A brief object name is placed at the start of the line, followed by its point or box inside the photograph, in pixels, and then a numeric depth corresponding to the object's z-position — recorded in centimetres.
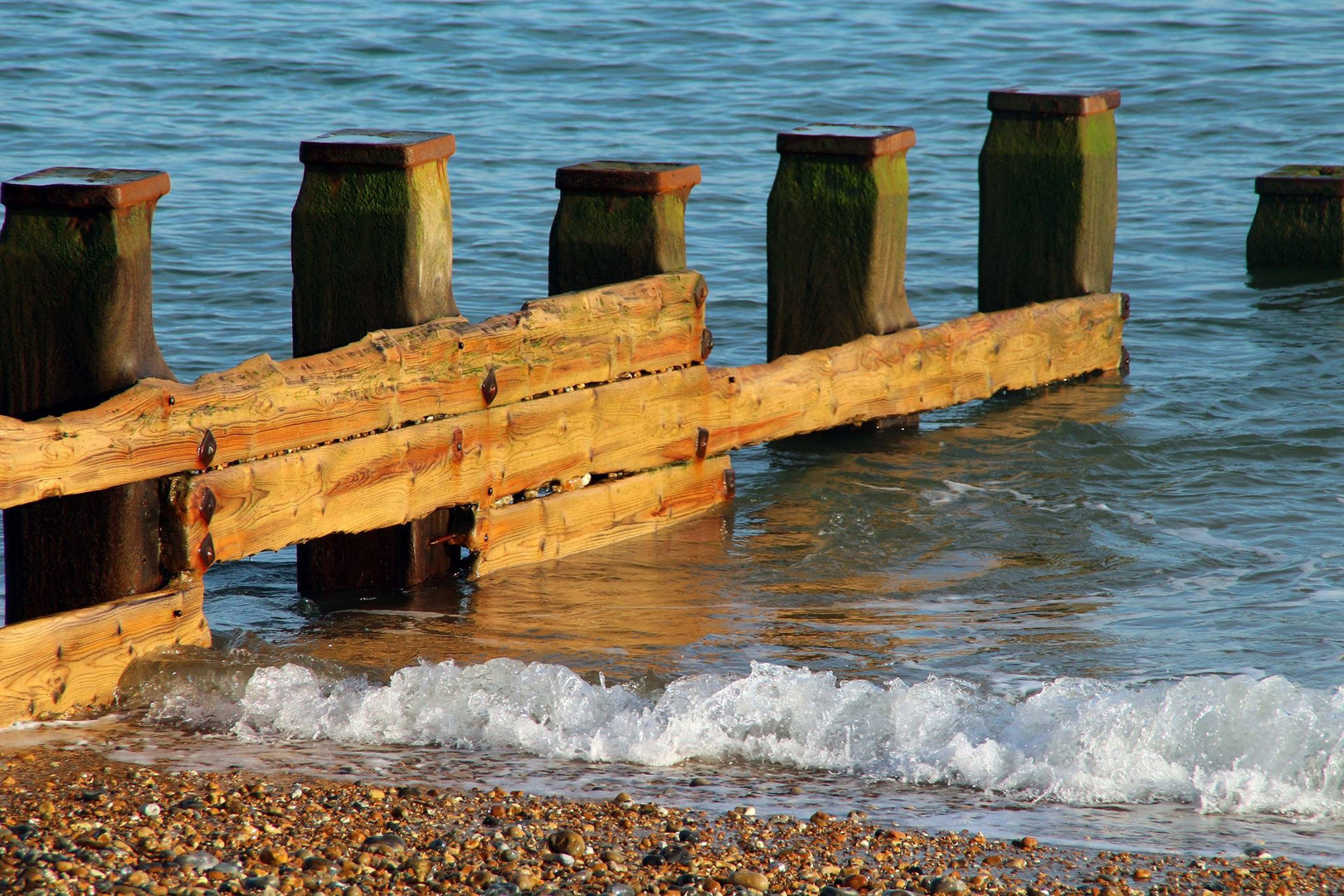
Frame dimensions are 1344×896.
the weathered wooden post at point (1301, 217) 2348
